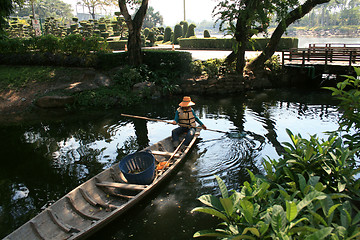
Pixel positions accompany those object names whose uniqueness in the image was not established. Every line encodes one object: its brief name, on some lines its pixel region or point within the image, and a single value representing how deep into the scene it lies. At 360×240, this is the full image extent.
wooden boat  5.45
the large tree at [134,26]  19.23
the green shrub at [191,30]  39.03
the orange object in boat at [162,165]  8.45
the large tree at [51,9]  90.44
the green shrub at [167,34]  44.75
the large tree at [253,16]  17.69
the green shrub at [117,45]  34.94
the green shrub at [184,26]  42.22
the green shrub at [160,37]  46.68
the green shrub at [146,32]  41.55
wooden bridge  18.86
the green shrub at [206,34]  37.32
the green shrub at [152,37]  39.06
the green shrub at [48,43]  20.67
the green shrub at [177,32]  40.97
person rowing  10.27
